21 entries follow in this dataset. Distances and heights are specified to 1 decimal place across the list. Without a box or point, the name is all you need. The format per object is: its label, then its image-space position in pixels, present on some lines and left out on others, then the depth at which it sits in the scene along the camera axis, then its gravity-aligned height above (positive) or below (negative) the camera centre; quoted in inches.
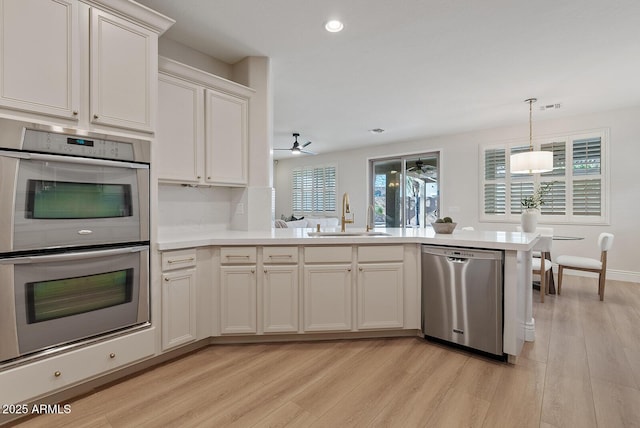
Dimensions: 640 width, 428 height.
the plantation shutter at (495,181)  229.1 +24.3
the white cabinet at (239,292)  101.3 -25.5
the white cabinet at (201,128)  103.3 +30.6
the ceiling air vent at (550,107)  180.2 +62.5
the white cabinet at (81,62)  65.0 +35.1
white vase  133.3 -2.9
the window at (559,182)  196.7 +22.0
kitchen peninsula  100.9 -22.8
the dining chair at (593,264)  153.7 -25.1
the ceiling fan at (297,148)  249.4 +52.0
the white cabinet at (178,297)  89.7 -24.9
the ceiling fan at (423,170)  270.4 +38.3
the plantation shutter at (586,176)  196.4 +23.3
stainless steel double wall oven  64.1 -5.5
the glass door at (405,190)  273.3 +21.8
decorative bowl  111.9 -4.7
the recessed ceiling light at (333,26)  103.3 +62.8
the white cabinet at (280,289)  102.4 -24.8
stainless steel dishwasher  91.5 -25.4
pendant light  159.3 +26.9
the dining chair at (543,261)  141.0 -24.1
